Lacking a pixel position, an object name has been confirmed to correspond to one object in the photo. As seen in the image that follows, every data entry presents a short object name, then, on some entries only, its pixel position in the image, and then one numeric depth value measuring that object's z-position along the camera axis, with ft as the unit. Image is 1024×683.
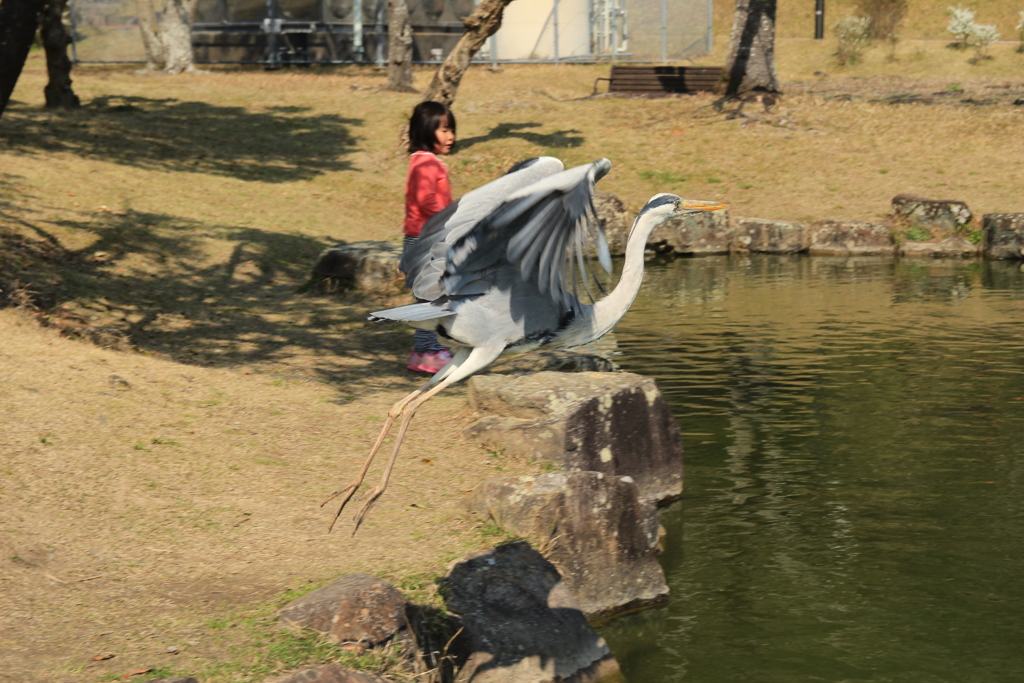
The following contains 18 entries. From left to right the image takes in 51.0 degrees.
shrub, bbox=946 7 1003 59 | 102.89
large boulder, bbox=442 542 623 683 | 16.49
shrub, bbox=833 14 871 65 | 105.60
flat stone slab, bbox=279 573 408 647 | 14.37
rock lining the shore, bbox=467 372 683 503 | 22.43
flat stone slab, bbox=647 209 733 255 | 54.44
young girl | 25.29
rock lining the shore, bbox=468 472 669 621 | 18.62
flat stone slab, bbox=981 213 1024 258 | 50.14
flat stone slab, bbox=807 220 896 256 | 53.31
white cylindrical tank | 96.73
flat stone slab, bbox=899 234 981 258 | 51.75
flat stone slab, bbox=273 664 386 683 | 13.16
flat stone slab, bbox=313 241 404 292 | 39.01
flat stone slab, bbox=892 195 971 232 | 52.70
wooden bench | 79.61
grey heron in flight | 15.64
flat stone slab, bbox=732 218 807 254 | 53.93
